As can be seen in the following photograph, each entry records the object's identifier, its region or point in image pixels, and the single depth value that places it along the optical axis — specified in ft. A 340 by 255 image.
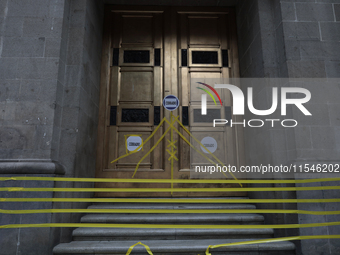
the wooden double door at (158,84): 17.24
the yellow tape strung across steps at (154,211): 11.35
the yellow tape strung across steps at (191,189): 11.44
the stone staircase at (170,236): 11.50
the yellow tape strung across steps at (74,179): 11.52
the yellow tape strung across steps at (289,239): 11.80
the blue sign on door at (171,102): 17.93
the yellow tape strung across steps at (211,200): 11.42
